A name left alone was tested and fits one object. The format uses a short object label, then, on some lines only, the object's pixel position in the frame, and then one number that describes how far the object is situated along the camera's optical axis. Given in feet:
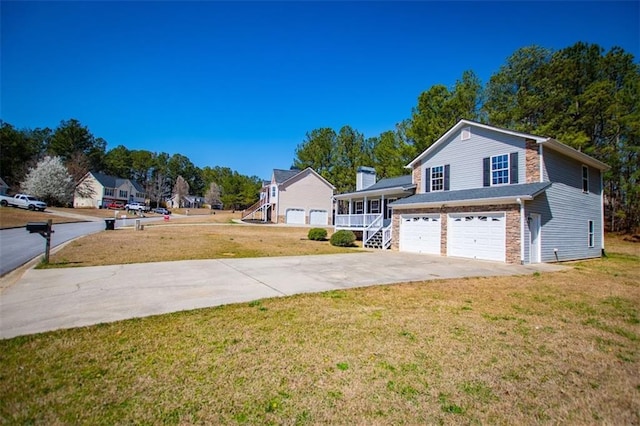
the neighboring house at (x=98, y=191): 187.93
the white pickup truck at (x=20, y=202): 121.08
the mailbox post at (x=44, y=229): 31.23
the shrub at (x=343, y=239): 64.28
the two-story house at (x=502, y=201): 45.50
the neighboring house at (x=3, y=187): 170.60
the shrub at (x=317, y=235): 75.36
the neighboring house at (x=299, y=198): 134.92
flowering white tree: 153.48
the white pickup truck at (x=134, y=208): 172.96
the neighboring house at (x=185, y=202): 260.42
